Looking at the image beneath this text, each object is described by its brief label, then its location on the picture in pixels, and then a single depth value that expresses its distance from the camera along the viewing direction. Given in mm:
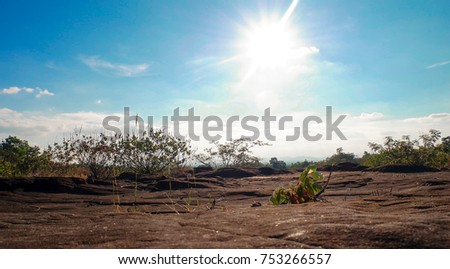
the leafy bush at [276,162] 47150
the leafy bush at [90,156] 13828
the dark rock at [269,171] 16609
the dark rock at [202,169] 16369
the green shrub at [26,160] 13448
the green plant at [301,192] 4094
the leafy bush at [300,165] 37762
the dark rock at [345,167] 15689
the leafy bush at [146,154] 15345
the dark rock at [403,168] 13398
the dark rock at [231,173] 14906
